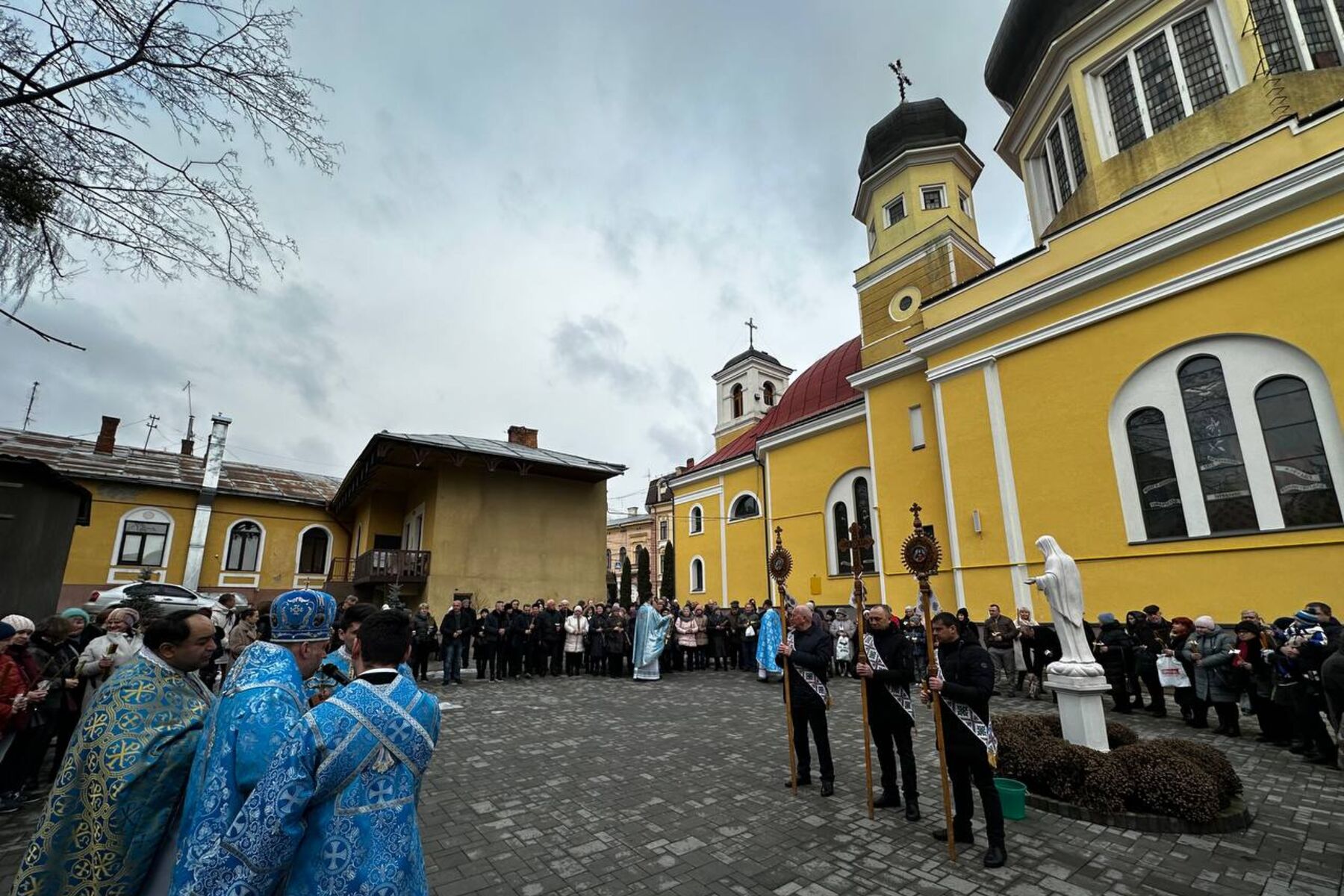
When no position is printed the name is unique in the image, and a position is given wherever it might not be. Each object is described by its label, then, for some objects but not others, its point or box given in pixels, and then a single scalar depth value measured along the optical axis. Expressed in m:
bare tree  4.64
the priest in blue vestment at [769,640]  13.57
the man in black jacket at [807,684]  5.88
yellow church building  10.82
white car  15.99
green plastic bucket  5.19
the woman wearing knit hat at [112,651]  5.94
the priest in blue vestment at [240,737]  1.97
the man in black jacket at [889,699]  5.32
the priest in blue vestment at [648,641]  14.71
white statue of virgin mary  6.59
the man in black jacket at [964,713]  4.61
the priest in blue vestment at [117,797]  2.23
